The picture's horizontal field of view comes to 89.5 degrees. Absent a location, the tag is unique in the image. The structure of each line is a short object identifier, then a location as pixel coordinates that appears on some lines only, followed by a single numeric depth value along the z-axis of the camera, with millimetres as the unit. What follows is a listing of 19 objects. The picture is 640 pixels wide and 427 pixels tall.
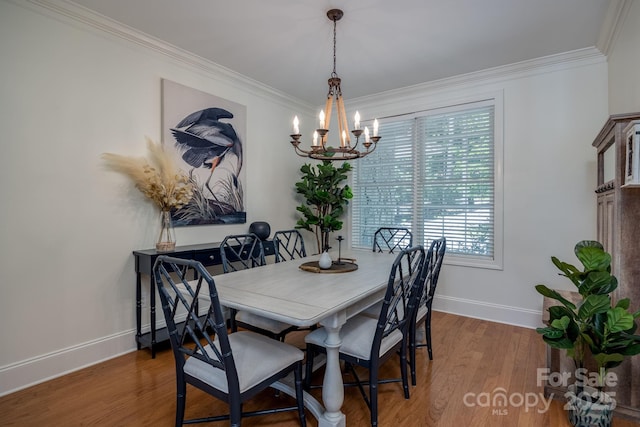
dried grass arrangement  2648
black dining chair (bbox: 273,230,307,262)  4252
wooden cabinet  1755
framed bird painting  3033
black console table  2611
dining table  1501
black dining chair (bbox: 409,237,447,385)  2217
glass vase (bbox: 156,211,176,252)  2729
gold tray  2293
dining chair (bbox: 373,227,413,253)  3902
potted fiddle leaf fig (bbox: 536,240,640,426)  1615
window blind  3561
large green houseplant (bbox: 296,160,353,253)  4129
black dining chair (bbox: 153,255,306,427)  1361
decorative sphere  3621
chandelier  2236
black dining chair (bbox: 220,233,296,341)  2094
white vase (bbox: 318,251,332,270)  2334
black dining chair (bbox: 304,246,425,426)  1716
